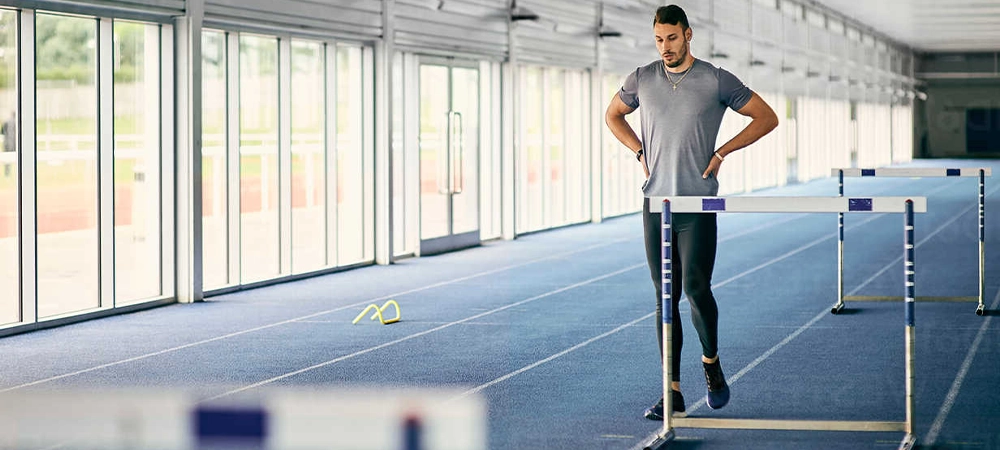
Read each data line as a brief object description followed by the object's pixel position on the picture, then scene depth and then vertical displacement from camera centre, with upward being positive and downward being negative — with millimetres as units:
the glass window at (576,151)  23578 +816
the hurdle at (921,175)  11477 +204
